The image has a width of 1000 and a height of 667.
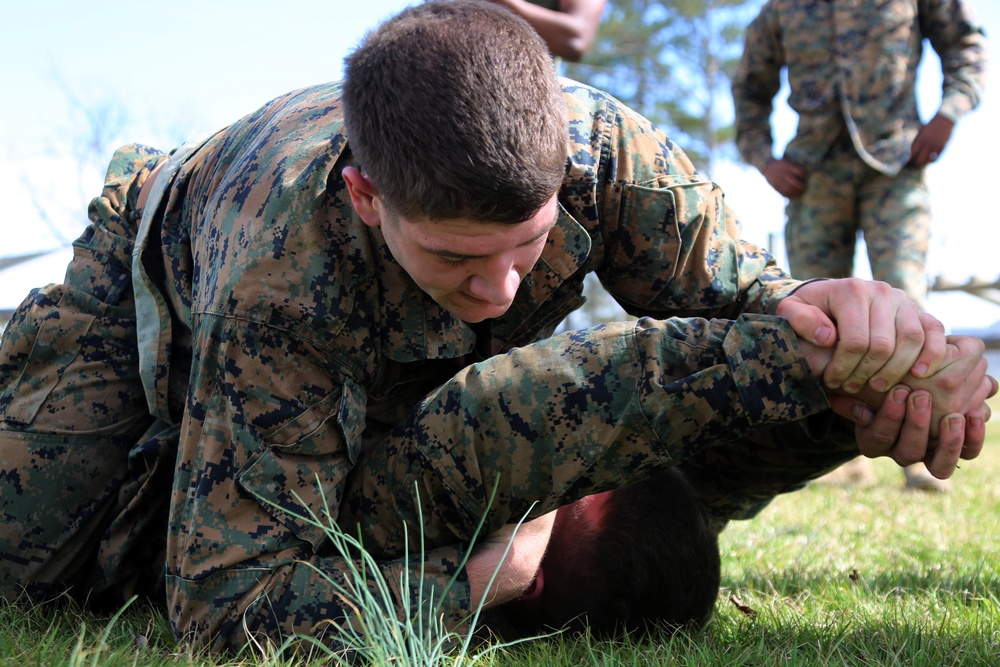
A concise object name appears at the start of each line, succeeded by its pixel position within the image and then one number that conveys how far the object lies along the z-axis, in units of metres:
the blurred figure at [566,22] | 3.77
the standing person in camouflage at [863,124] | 4.72
